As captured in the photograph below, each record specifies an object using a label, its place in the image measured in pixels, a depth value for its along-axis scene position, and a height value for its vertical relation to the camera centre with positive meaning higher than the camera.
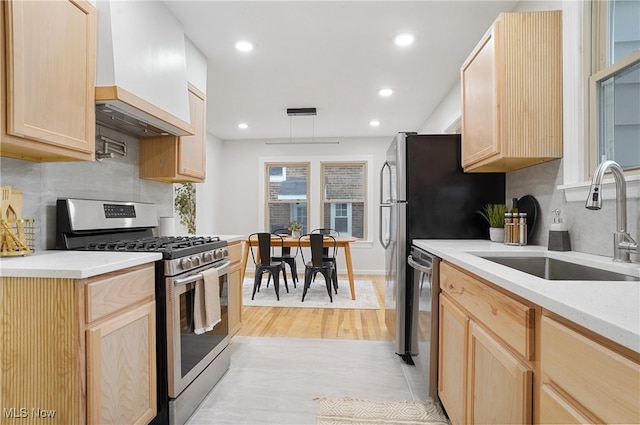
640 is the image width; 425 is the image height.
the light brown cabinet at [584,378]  0.59 -0.34
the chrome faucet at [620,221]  1.25 -0.05
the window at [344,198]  6.41 +0.21
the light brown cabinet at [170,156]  2.60 +0.42
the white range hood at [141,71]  1.75 +0.81
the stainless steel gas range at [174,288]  1.72 -0.43
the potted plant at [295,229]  5.15 -0.30
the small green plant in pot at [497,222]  2.25 -0.09
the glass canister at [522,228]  2.00 -0.11
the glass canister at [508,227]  2.06 -0.11
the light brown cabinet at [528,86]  1.85 +0.67
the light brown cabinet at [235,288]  2.65 -0.65
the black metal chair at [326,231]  5.29 -0.40
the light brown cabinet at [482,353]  0.97 -0.52
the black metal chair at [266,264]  4.36 -0.72
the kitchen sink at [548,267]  1.51 -0.29
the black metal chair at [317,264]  4.25 -0.72
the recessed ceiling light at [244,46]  2.81 +1.38
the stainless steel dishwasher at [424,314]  1.95 -0.68
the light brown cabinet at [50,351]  1.23 -0.52
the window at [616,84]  1.47 +0.57
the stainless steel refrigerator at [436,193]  2.53 +0.12
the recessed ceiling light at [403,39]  2.70 +1.38
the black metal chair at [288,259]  4.77 -0.70
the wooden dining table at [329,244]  4.57 -0.47
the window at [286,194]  6.49 +0.29
